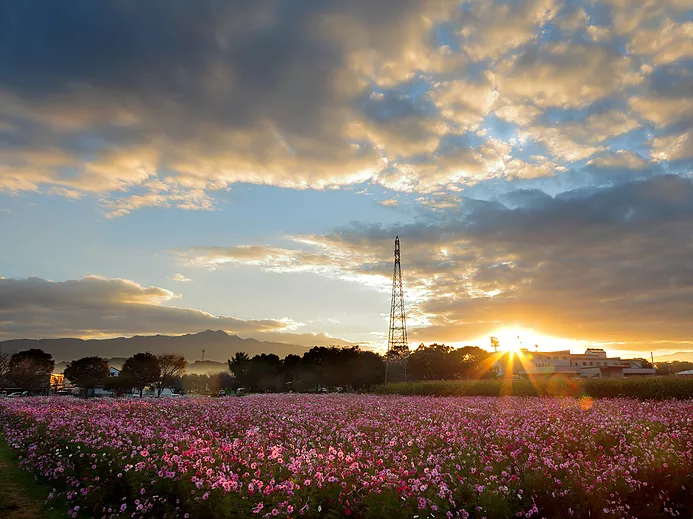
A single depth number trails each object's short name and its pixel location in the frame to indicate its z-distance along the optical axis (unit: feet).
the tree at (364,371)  264.72
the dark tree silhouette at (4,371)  190.12
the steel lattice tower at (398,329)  215.84
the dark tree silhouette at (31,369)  232.73
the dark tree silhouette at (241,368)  304.09
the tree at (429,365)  329.31
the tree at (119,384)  266.77
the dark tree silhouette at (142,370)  273.70
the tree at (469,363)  332.60
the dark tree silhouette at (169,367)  288.12
